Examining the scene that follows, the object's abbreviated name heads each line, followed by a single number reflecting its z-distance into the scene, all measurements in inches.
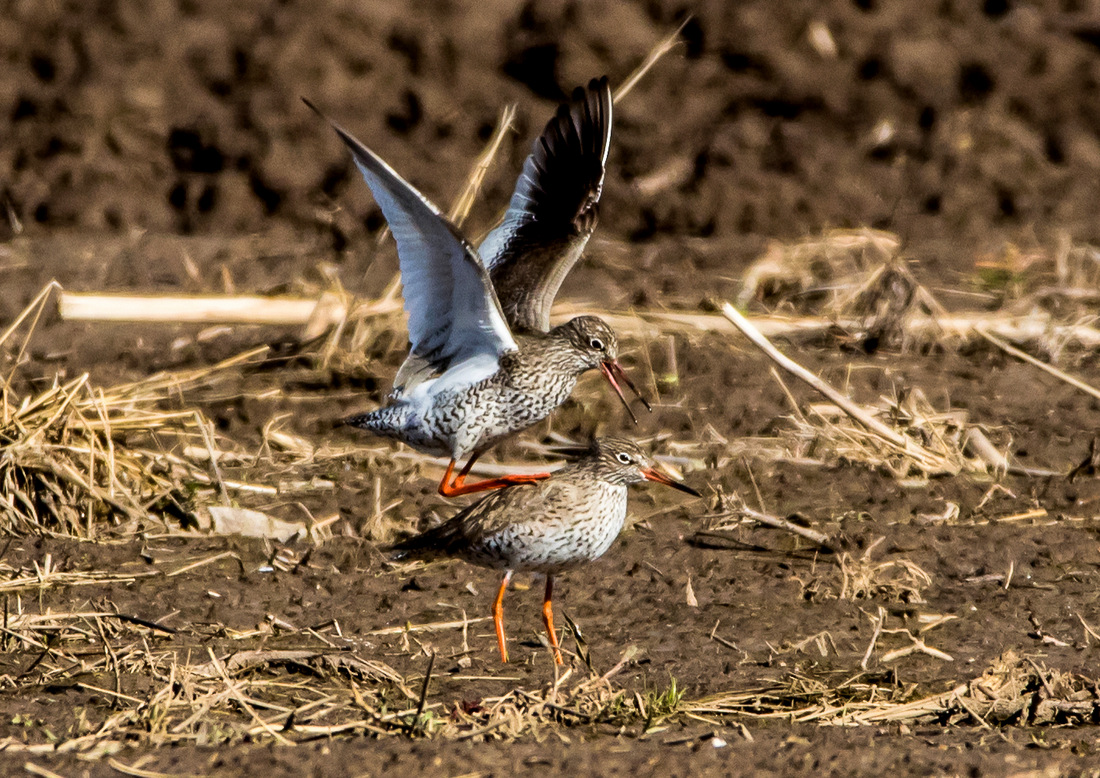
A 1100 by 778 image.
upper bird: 543.8
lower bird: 465.4
